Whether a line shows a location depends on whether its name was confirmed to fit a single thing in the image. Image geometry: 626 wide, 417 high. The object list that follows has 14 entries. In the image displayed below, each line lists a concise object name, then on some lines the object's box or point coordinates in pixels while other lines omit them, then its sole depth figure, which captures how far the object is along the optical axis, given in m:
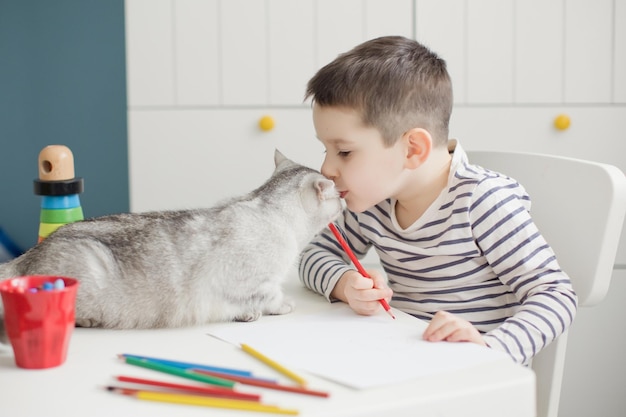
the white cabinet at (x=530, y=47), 2.73
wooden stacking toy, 2.01
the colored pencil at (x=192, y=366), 1.62
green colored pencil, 1.59
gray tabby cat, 1.79
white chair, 2.04
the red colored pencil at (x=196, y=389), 1.56
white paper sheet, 1.64
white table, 1.55
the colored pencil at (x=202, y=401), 1.54
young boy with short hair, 2.05
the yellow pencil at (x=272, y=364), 1.61
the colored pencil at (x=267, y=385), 1.57
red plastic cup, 1.64
